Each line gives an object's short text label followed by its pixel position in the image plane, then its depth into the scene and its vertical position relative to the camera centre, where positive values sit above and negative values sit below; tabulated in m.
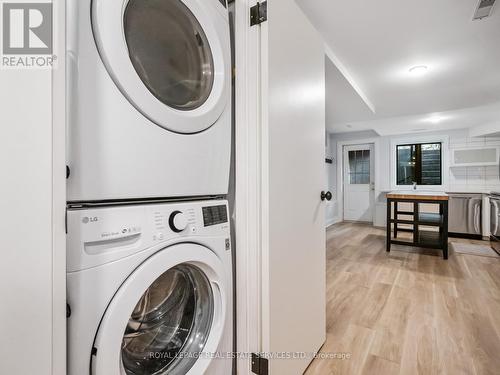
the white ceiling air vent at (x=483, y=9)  1.55 +1.15
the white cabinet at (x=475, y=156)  4.64 +0.57
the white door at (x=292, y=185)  1.06 +0.01
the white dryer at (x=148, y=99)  0.59 +0.26
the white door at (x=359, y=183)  5.89 +0.07
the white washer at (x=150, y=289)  0.59 -0.30
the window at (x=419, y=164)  5.32 +0.49
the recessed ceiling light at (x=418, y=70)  2.49 +1.19
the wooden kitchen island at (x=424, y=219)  3.33 -0.49
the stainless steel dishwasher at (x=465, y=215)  4.50 -0.55
